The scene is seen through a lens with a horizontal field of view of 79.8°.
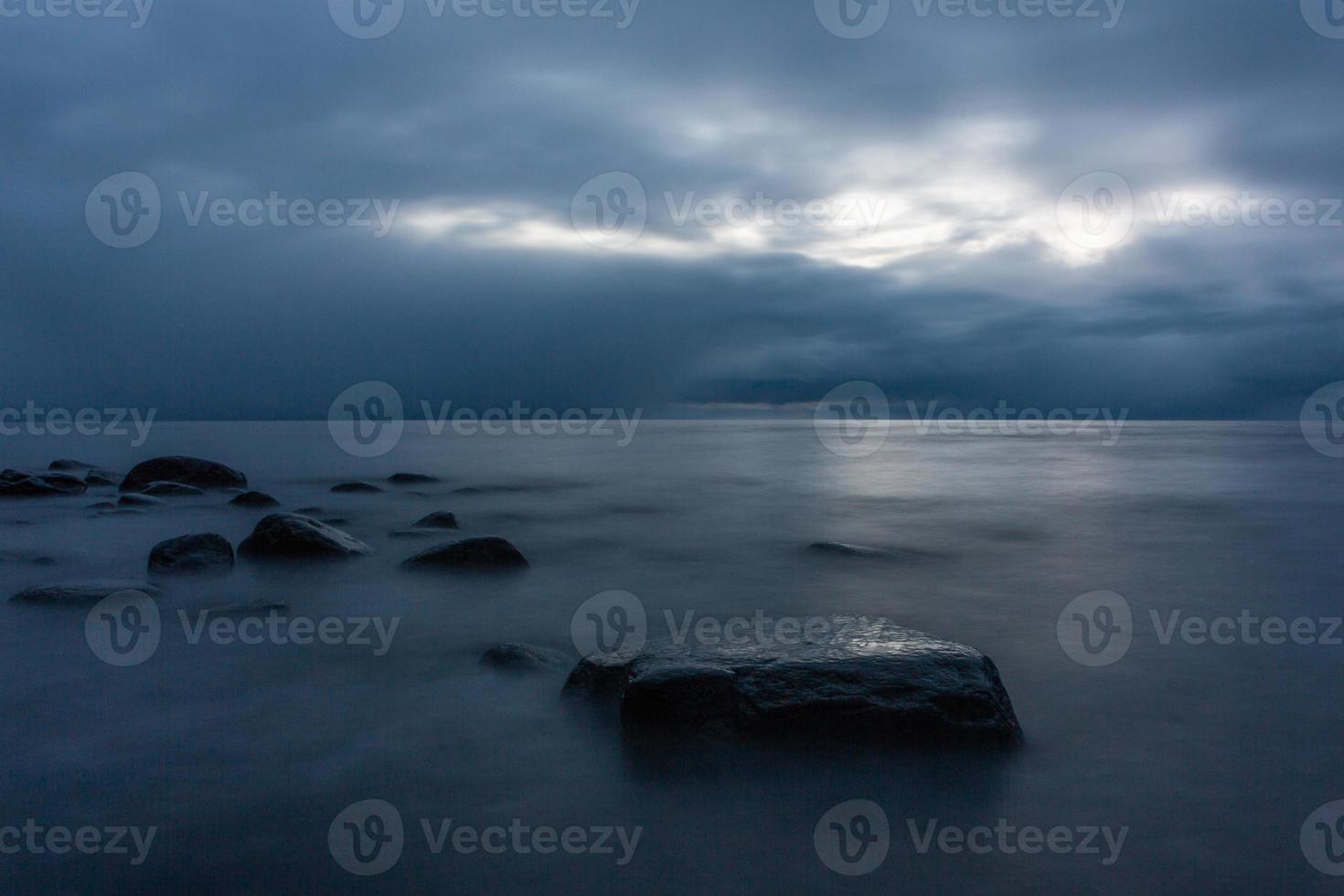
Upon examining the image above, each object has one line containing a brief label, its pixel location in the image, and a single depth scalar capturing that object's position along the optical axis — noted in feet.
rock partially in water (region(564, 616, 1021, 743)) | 14.24
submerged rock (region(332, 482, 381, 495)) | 57.88
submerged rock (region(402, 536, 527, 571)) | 29.68
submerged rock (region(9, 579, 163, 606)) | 23.94
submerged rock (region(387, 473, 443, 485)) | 64.95
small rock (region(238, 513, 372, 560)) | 30.19
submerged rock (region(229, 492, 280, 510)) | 48.14
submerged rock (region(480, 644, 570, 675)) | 18.88
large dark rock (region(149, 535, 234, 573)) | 28.53
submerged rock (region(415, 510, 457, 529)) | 39.58
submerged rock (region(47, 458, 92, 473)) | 71.46
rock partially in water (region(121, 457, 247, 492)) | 55.98
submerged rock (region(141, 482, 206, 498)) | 51.71
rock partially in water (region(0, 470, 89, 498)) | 54.39
